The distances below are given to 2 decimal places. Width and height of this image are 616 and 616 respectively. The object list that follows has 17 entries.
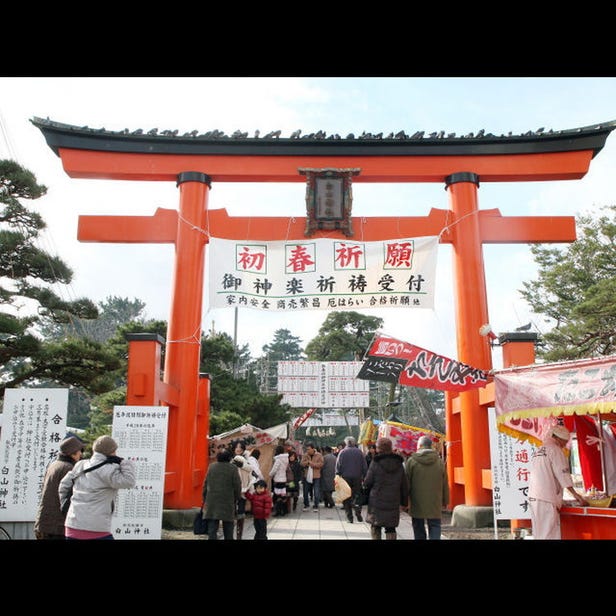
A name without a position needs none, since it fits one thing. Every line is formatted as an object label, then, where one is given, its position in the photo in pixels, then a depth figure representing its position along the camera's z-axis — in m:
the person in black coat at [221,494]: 6.88
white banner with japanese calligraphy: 9.51
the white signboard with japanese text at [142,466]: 7.75
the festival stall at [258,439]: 13.65
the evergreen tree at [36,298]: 9.16
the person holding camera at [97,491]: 4.74
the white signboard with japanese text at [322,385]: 24.91
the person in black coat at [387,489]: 6.29
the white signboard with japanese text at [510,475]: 7.91
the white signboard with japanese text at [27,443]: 7.50
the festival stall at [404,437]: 15.49
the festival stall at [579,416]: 5.29
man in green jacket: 6.33
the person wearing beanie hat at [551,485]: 5.78
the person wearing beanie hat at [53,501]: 5.24
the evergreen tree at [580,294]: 17.55
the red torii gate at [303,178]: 10.71
